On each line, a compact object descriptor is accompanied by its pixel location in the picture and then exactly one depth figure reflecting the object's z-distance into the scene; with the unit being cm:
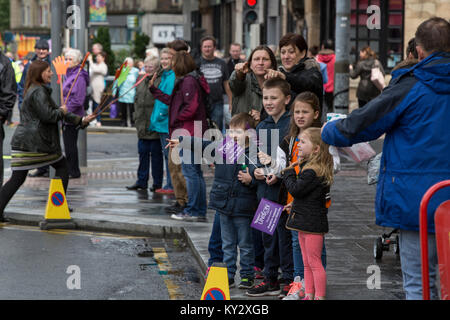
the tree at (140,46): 4369
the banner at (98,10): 4656
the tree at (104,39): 3532
